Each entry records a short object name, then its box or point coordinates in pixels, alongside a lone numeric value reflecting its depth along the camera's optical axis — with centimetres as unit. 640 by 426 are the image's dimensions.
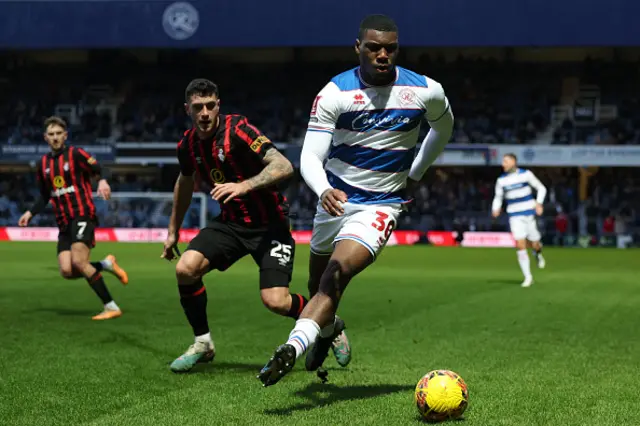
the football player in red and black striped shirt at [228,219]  692
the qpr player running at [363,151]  578
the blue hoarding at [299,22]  3750
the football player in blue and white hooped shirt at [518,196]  1692
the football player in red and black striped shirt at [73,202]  1086
